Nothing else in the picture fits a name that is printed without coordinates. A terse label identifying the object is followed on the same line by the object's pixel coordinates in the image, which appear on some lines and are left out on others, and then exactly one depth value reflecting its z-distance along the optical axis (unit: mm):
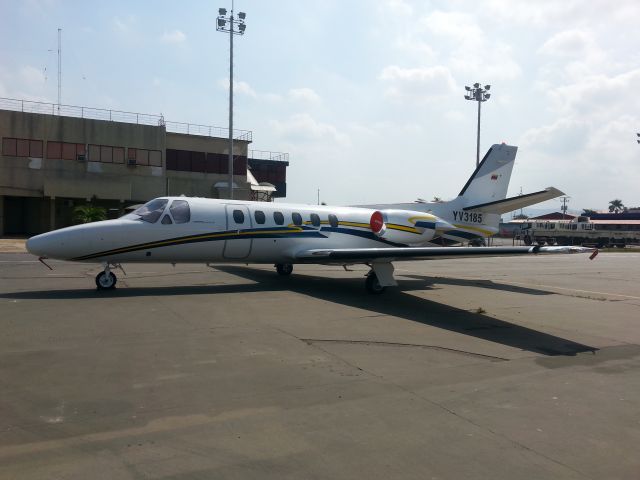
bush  37906
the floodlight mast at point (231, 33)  39438
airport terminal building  42281
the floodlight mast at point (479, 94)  49938
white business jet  12492
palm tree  176875
